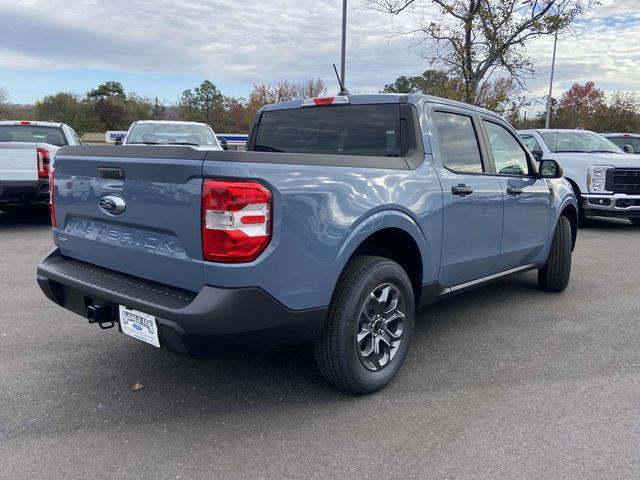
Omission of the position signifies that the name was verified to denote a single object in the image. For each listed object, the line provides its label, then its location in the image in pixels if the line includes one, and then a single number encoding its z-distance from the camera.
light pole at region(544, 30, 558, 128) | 28.41
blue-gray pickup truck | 2.47
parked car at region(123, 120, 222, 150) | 10.21
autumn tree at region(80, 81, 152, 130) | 58.34
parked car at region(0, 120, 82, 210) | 8.30
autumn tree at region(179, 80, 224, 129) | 60.59
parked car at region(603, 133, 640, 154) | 13.90
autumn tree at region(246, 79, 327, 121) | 48.62
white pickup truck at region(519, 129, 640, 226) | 9.77
